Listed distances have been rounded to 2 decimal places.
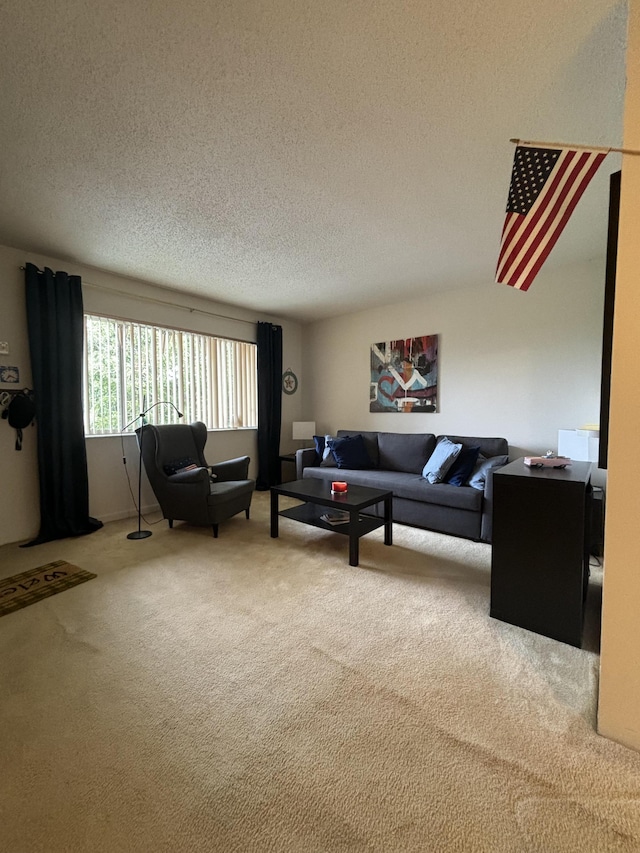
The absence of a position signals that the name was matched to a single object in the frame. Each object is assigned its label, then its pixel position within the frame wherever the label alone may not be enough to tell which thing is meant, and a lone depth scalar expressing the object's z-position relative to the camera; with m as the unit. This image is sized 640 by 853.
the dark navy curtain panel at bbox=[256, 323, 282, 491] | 5.09
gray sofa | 3.10
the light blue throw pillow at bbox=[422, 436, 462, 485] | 3.48
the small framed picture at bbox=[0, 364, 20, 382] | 3.03
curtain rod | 3.55
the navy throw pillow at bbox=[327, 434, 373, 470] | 4.39
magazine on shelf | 2.95
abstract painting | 4.43
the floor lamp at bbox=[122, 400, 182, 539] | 3.24
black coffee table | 2.66
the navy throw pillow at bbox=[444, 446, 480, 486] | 3.40
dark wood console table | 1.73
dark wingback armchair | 3.21
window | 3.66
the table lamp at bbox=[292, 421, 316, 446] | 5.29
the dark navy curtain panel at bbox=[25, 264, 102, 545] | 3.14
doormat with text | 2.16
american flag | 1.31
